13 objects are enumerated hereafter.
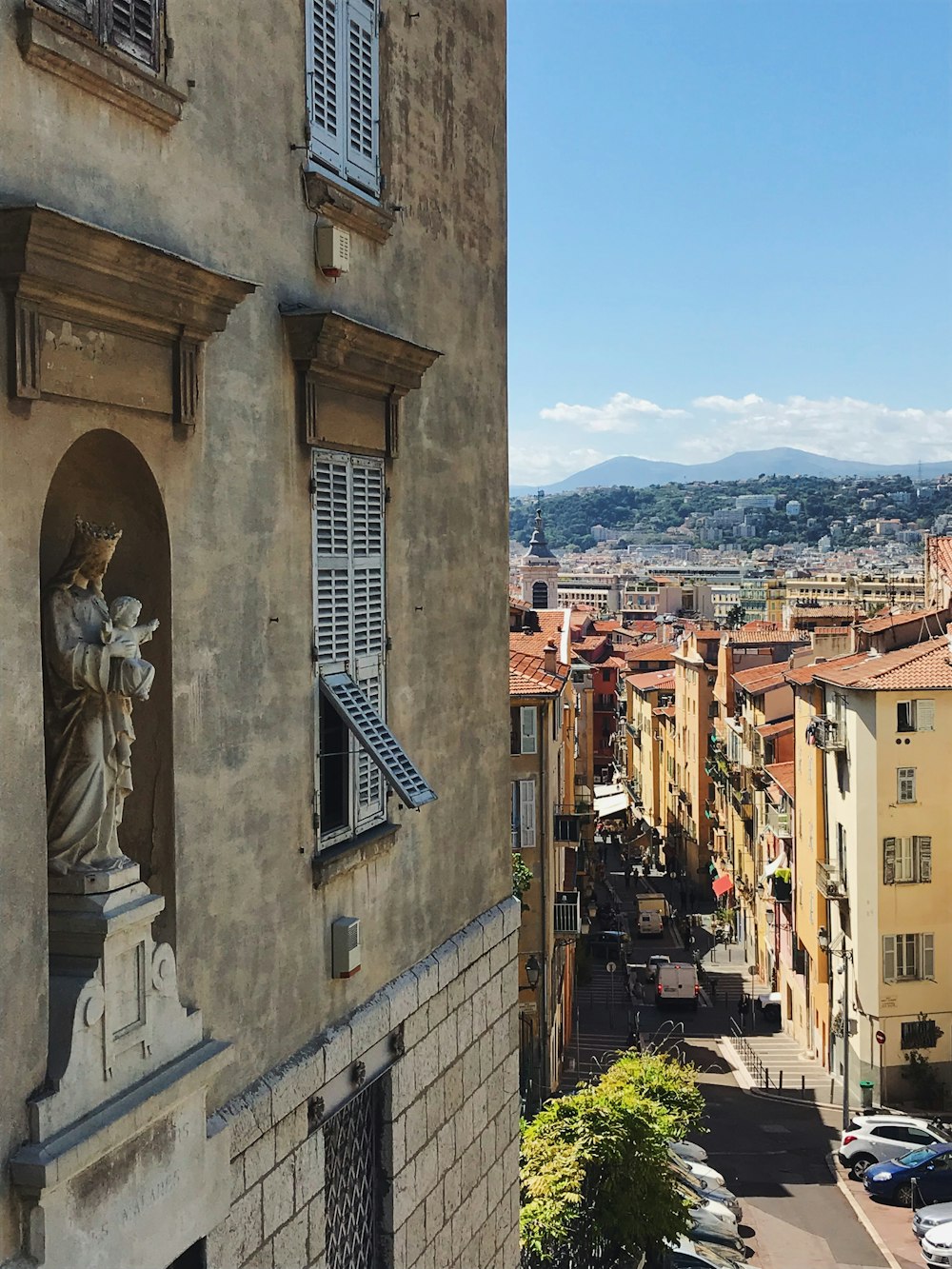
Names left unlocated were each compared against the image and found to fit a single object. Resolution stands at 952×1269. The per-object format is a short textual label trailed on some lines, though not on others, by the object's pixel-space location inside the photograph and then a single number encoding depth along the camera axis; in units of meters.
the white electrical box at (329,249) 9.09
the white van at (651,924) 67.31
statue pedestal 6.16
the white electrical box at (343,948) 9.38
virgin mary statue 6.55
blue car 33.56
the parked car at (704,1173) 32.66
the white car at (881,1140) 35.78
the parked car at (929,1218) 30.48
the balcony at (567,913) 38.47
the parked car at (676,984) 53.28
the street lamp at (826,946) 42.41
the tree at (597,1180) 19.30
